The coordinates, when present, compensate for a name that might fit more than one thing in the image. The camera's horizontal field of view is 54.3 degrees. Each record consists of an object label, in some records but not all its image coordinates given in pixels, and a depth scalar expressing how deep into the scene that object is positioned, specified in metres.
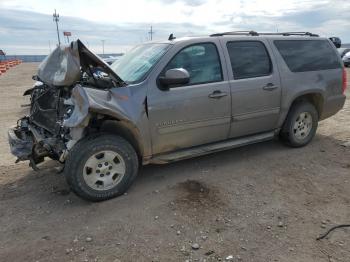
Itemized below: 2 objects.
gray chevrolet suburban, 3.84
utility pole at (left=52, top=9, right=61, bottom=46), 49.43
